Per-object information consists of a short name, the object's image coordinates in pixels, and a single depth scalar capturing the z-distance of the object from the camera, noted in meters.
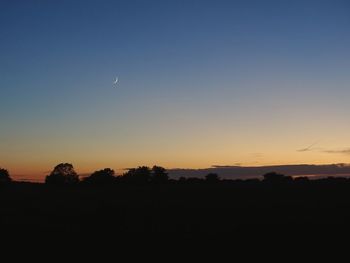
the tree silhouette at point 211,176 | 143.10
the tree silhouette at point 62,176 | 132.25
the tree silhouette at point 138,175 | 131.79
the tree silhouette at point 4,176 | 126.54
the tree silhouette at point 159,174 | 134.55
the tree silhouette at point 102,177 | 126.66
